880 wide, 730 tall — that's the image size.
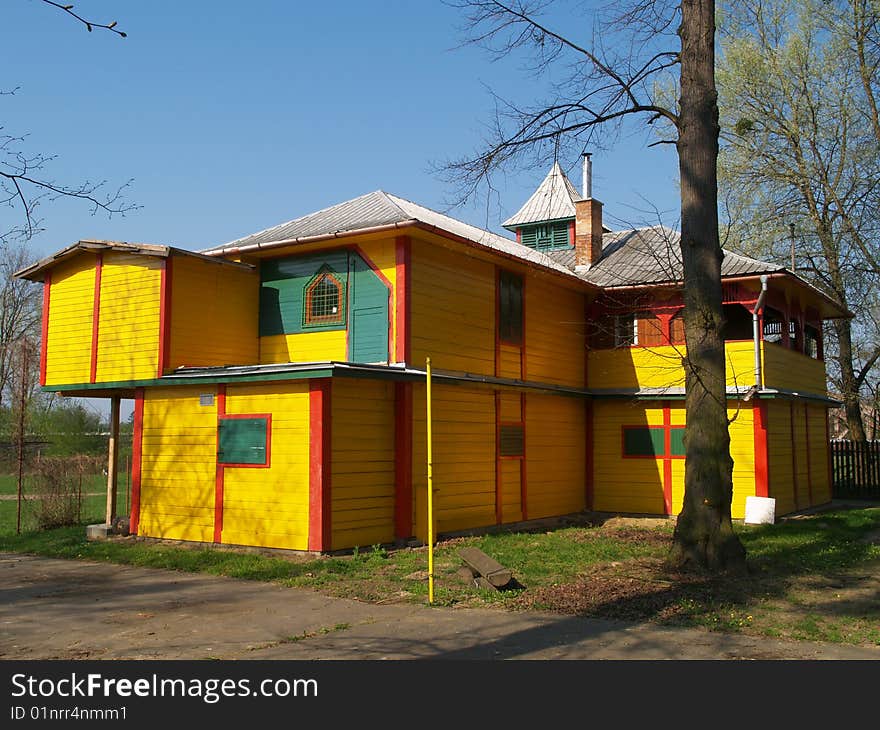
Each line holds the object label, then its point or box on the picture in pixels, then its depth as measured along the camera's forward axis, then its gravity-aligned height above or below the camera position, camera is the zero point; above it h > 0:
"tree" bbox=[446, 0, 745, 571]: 11.34 +2.03
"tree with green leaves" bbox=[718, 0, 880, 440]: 28.84 +10.37
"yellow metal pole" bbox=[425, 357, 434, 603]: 9.63 -0.83
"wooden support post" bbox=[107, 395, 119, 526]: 17.45 -0.11
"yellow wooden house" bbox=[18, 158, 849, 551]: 14.19 +1.59
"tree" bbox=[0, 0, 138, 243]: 5.64 +2.91
